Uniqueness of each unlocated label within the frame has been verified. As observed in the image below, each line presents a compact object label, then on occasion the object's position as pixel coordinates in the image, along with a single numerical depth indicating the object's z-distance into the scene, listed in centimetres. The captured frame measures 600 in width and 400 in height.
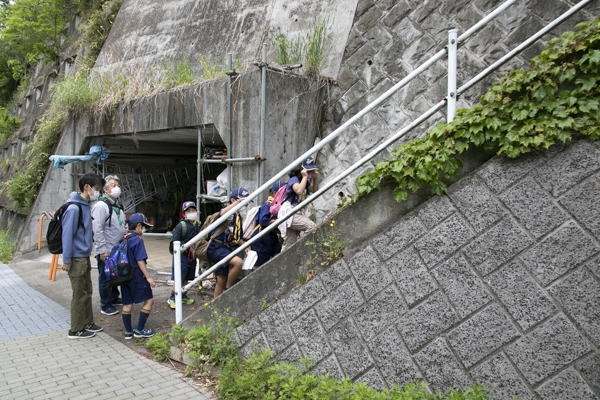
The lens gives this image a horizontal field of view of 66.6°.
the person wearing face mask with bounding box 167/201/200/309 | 611
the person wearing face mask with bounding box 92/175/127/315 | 588
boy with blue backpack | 522
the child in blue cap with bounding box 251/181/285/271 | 536
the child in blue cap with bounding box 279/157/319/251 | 514
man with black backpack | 532
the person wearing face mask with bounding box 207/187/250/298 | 561
